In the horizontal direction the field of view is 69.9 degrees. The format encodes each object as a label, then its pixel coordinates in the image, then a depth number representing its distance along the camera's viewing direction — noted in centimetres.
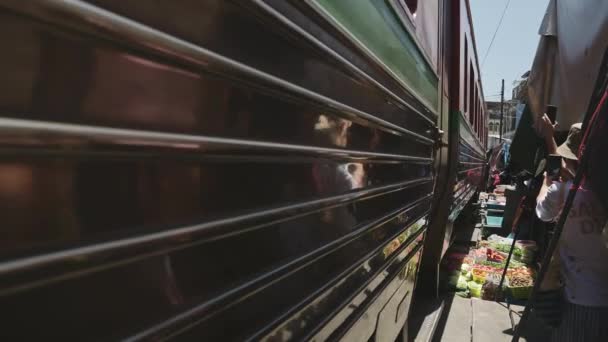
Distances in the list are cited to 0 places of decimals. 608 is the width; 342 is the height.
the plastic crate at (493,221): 1000
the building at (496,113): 3399
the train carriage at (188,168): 44
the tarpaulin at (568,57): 273
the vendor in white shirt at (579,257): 239
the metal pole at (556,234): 203
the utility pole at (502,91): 2933
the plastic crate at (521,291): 458
